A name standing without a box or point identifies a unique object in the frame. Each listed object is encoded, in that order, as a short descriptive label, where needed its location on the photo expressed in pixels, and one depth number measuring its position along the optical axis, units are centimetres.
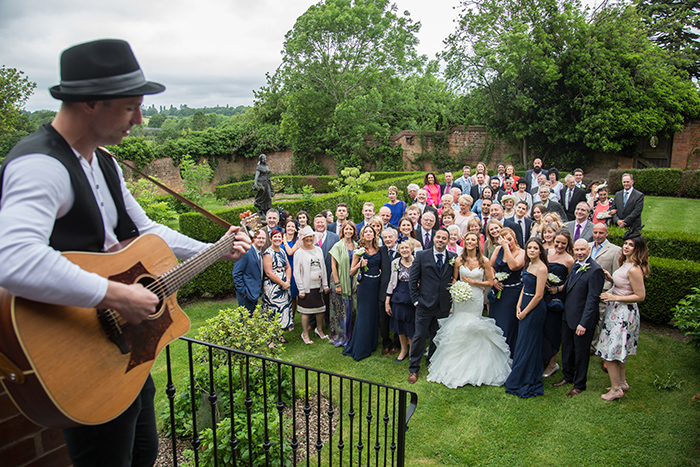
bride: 638
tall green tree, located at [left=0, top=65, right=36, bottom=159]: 2395
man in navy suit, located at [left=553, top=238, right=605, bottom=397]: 575
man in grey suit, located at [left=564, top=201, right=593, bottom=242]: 815
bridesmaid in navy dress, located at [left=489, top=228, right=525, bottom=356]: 655
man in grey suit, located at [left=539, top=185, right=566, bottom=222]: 977
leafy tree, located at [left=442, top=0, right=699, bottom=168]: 2047
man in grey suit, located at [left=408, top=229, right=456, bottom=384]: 645
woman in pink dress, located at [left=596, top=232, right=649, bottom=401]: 566
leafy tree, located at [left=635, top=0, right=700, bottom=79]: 2431
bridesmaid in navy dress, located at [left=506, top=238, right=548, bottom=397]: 604
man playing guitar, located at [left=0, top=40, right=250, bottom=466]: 131
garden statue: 1217
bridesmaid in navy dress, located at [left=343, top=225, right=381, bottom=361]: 715
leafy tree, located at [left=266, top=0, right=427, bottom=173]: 3023
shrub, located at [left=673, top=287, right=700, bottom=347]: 581
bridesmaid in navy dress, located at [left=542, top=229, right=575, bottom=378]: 623
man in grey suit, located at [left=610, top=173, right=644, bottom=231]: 950
